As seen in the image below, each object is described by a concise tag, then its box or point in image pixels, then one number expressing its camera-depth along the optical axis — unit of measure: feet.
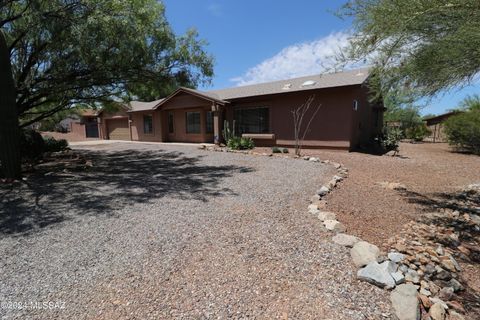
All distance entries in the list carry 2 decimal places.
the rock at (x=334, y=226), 12.48
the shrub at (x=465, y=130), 44.55
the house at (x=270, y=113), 40.70
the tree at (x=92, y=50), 21.22
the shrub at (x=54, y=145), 42.50
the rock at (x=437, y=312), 7.71
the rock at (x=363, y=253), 9.75
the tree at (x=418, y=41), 11.10
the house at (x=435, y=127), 79.66
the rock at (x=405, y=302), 7.54
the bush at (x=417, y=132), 75.82
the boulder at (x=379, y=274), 8.76
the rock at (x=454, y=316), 7.82
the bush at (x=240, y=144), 45.02
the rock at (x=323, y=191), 18.35
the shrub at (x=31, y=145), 35.37
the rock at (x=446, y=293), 8.79
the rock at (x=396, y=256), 10.17
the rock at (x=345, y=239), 11.13
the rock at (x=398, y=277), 8.86
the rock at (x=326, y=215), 13.86
